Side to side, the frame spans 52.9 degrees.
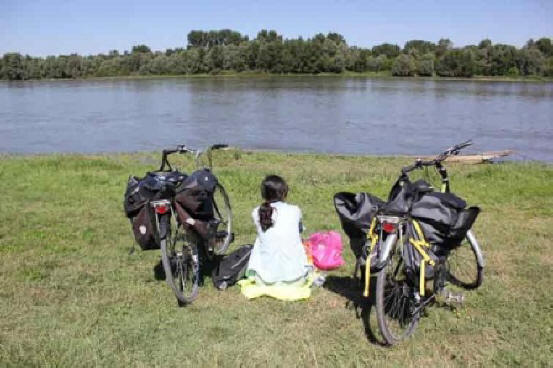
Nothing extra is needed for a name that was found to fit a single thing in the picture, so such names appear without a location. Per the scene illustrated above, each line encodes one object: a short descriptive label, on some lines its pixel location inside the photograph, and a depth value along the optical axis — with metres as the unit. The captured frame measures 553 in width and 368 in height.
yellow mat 5.31
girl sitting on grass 5.39
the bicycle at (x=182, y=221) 5.11
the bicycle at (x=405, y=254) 4.41
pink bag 6.26
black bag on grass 5.64
